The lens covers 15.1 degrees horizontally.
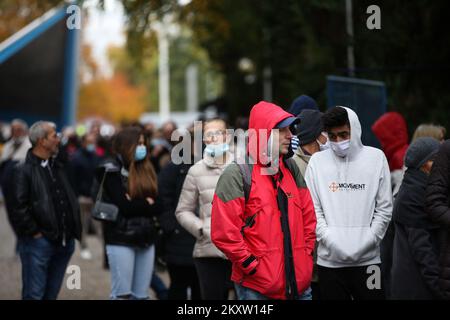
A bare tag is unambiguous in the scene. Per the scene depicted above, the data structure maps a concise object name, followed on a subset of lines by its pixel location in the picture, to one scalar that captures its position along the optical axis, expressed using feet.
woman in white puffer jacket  46.72
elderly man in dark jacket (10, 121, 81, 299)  50.43
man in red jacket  34.17
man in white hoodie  38.57
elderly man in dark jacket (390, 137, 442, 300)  39.77
